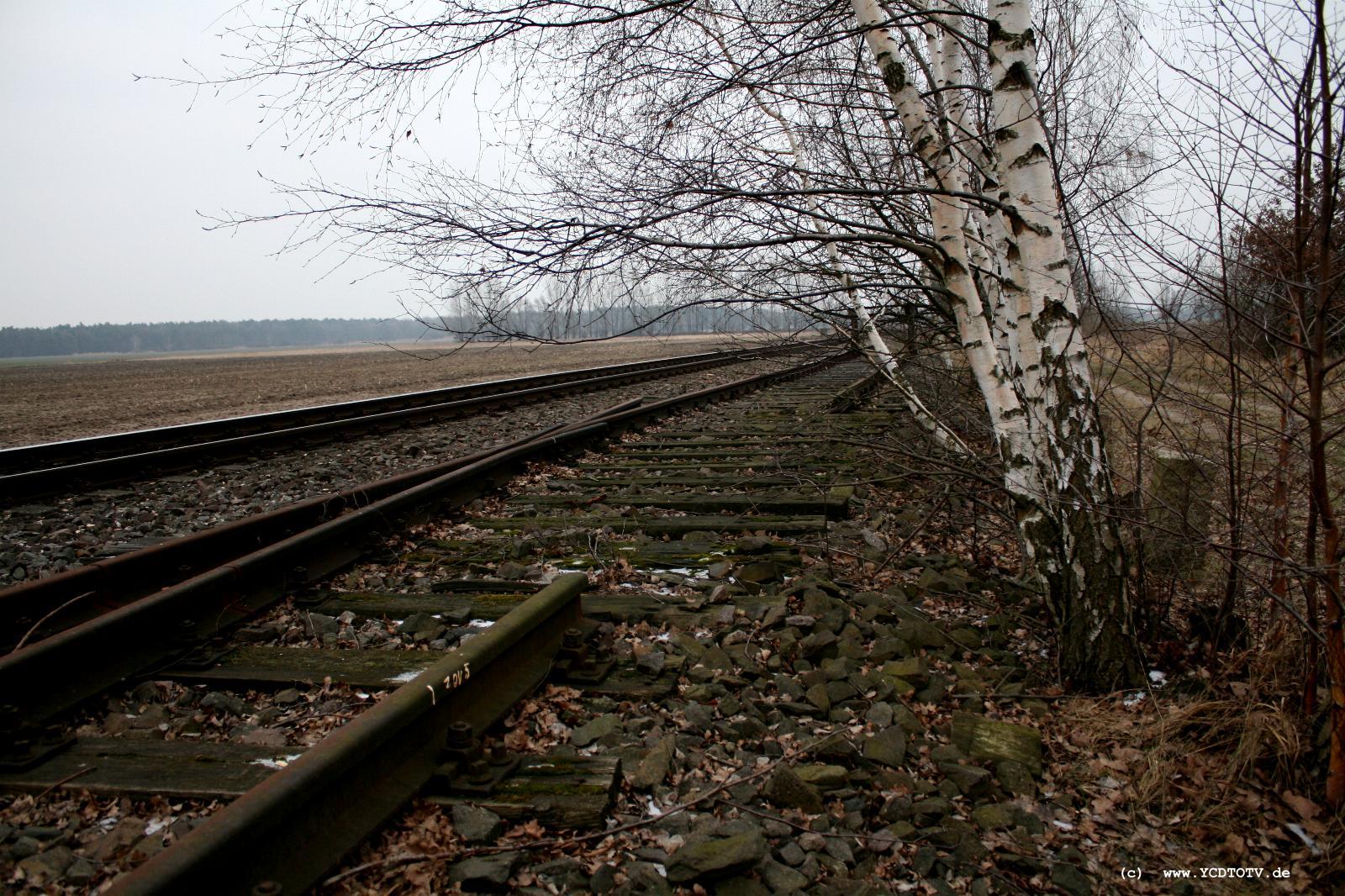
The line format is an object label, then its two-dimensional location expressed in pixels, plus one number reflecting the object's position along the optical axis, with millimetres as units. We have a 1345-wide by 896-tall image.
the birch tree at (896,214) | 3518
